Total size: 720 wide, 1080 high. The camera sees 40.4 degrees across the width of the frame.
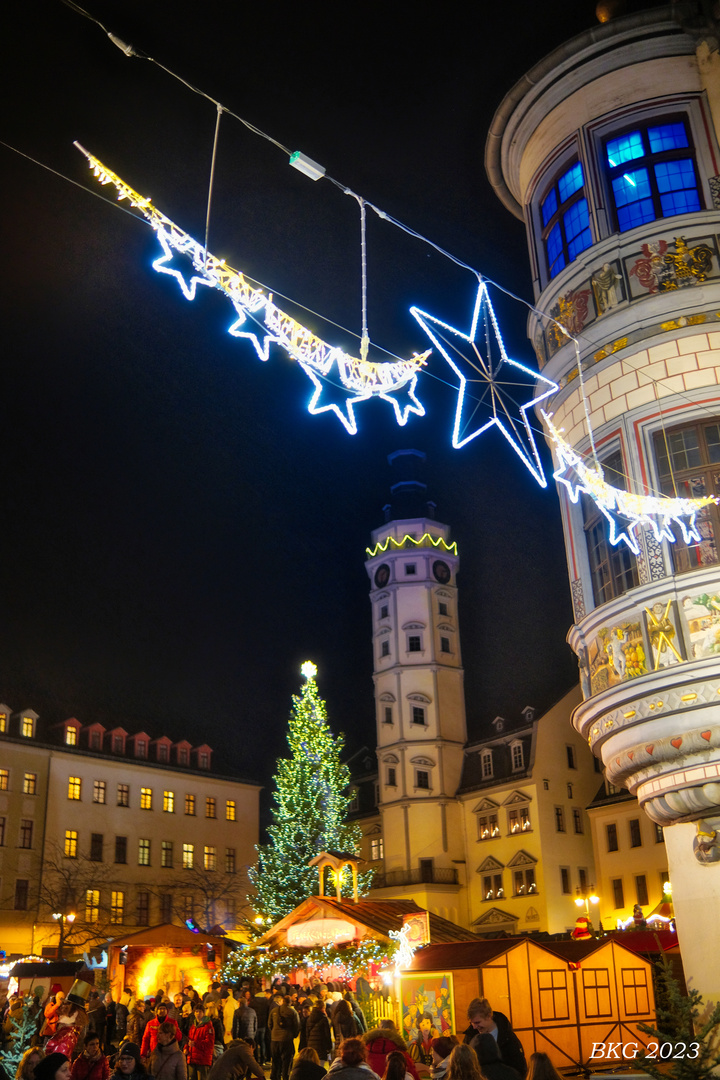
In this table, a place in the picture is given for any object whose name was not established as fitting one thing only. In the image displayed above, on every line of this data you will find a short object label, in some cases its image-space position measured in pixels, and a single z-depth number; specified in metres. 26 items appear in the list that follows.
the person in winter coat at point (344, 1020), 12.23
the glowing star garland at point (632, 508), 12.73
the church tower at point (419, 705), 53.59
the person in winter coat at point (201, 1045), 15.90
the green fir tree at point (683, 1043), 6.49
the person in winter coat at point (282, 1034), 17.19
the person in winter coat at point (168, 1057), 10.57
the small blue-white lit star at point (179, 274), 10.23
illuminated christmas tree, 42.28
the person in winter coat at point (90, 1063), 9.01
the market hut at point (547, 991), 18.69
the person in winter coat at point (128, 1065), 8.84
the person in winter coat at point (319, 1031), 14.09
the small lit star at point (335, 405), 11.68
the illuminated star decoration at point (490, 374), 13.29
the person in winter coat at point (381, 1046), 9.39
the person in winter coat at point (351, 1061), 6.88
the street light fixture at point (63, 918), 46.75
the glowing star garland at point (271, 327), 10.09
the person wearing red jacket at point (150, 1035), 15.17
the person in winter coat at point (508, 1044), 9.80
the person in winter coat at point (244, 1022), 17.55
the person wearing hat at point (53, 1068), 6.57
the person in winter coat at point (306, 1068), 9.21
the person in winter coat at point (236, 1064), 10.09
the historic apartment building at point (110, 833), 50.47
